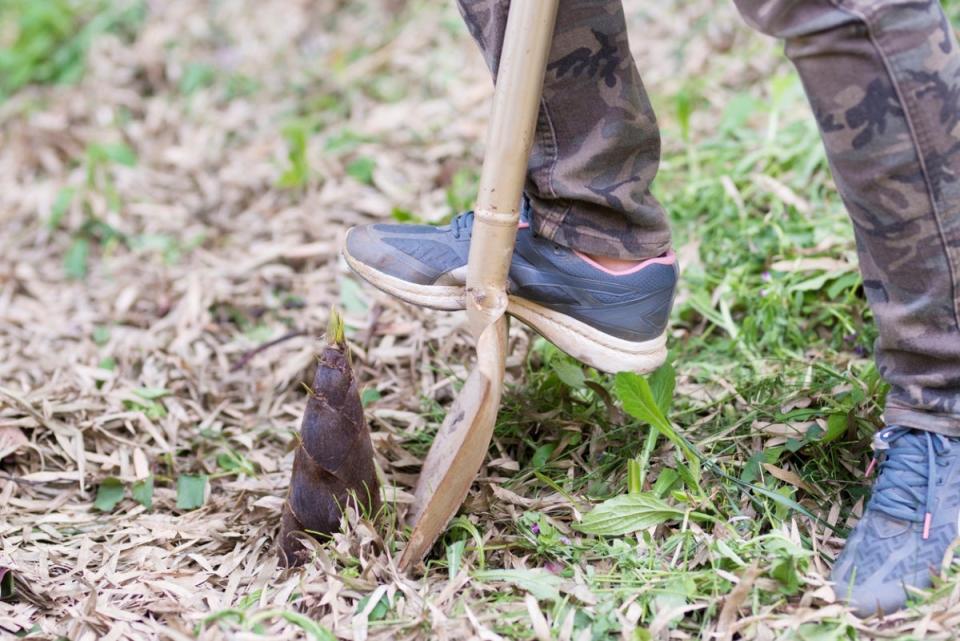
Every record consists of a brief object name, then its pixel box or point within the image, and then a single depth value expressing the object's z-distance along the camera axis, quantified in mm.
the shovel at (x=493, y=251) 2634
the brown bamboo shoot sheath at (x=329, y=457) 2675
